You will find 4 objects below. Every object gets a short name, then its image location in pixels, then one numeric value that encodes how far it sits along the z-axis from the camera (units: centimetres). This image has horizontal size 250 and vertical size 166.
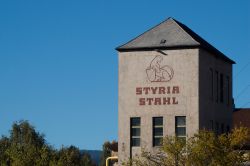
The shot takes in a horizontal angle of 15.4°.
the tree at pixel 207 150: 6406
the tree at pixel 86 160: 15188
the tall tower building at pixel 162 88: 7562
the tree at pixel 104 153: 17200
